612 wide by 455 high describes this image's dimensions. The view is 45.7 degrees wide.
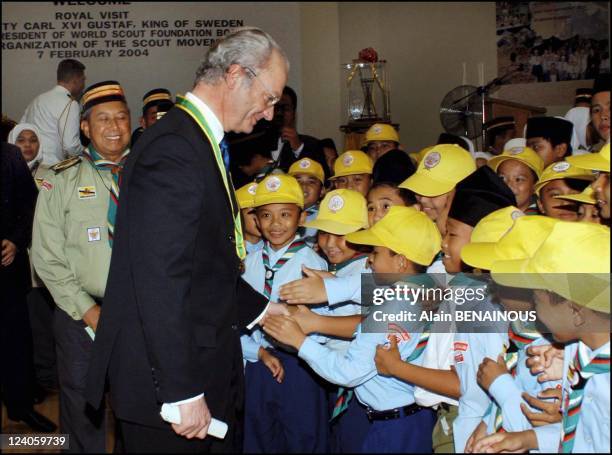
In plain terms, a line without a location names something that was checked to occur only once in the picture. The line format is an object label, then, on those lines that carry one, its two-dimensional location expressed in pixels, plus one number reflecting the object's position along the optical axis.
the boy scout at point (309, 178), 4.27
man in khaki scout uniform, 3.00
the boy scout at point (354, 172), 4.36
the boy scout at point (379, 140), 5.10
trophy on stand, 5.97
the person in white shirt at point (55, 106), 5.74
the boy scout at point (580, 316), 1.67
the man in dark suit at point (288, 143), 5.48
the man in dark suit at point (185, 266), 1.88
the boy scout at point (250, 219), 3.61
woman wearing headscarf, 4.98
